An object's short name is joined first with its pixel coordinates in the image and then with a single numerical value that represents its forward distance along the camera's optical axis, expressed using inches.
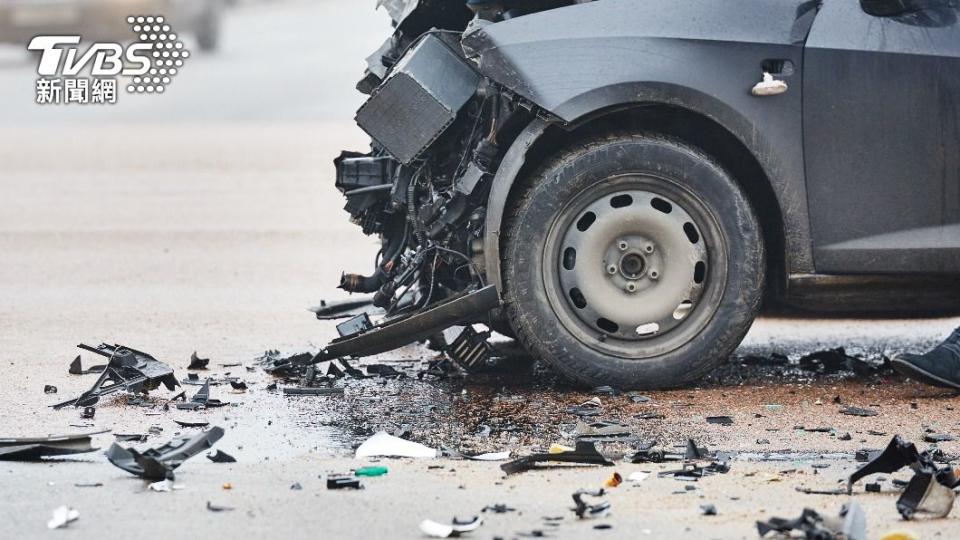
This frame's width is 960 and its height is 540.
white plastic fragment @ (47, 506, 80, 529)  372.5
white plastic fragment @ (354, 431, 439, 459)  445.7
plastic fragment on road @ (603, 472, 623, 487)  406.9
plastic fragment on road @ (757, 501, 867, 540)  352.5
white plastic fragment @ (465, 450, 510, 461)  438.9
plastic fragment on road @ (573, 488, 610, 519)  378.8
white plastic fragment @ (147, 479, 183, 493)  404.8
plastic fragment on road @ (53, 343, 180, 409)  526.9
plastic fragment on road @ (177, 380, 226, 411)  512.7
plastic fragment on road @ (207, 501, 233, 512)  386.3
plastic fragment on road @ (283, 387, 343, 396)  537.6
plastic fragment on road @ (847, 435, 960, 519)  379.6
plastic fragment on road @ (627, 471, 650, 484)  413.7
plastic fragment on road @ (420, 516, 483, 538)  364.2
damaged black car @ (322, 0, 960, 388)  512.7
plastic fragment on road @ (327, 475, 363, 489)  406.3
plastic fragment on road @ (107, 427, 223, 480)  412.8
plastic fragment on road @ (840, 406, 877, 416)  500.1
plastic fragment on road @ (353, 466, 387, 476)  420.6
